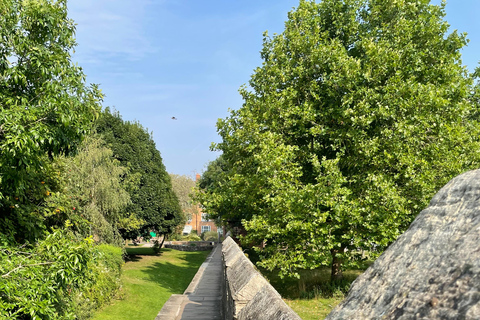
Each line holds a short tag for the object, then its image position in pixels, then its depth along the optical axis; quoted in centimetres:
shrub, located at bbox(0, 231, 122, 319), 479
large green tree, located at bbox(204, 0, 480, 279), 1191
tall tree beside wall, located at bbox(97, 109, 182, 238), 2541
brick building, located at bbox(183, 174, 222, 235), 8094
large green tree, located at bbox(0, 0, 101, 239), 532
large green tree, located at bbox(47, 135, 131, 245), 1665
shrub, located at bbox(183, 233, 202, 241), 5156
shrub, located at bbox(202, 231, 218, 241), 5428
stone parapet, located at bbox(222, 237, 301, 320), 313
